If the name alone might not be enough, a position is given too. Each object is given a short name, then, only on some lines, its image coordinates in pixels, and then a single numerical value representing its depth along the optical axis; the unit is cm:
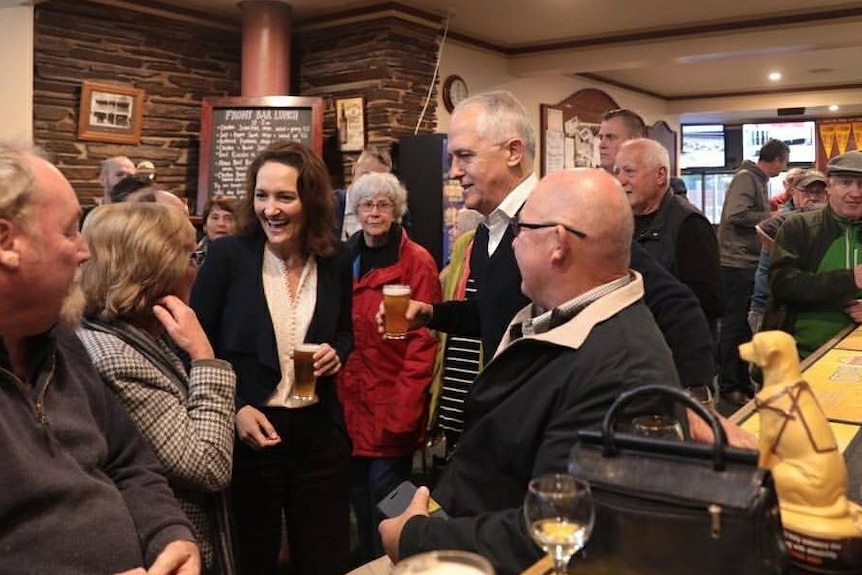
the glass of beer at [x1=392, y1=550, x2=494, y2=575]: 109
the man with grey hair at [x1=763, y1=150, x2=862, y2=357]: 337
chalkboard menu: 601
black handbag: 97
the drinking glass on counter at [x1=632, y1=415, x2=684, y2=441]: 128
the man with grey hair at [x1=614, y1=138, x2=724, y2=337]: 311
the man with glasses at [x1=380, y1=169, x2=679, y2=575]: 145
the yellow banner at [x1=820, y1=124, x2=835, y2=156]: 1233
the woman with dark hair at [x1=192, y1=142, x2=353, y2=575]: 235
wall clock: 680
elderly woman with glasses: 331
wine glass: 104
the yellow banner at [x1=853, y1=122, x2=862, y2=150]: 1223
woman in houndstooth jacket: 172
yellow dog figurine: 113
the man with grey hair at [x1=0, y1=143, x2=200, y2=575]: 138
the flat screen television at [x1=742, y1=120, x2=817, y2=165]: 1248
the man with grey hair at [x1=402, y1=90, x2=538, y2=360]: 221
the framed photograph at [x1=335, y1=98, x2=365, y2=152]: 623
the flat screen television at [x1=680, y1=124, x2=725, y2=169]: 1294
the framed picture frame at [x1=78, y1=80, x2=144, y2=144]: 557
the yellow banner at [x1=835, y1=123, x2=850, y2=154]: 1229
